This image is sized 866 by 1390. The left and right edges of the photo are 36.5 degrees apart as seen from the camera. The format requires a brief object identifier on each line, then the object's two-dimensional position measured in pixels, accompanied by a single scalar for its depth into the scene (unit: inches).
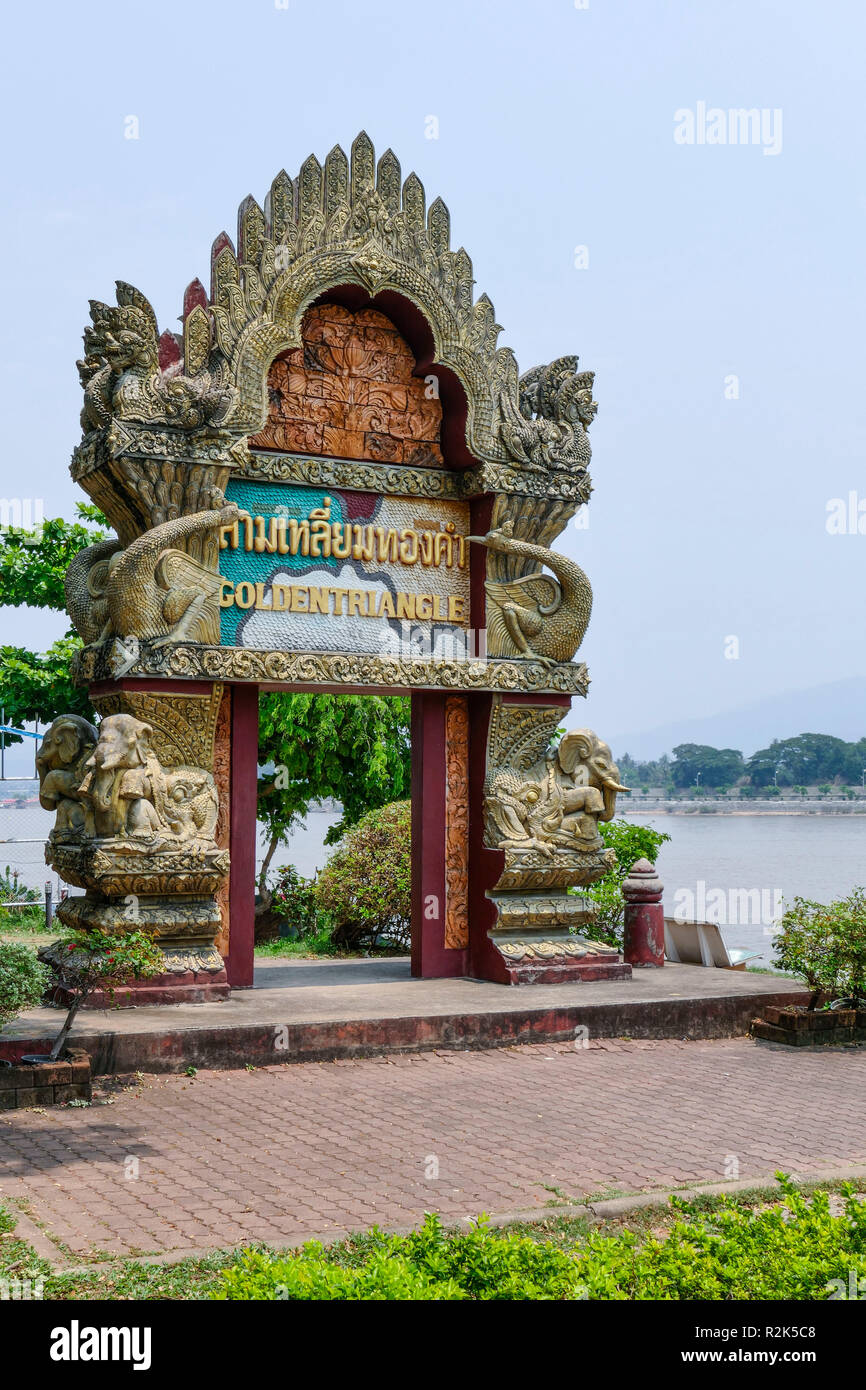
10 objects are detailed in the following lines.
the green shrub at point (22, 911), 781.3
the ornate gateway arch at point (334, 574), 422.3
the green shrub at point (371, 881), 677.9
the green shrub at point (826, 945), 431.2
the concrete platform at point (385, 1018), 361.4
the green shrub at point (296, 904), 802.8
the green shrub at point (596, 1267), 173.0
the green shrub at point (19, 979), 310.2
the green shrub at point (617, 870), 604.6
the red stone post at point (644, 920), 530.3
